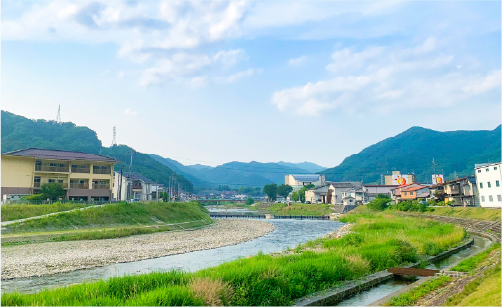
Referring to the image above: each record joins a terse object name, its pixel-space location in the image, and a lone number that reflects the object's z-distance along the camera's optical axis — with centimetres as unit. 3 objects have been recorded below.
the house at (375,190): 8244
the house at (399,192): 6754
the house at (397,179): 9034
